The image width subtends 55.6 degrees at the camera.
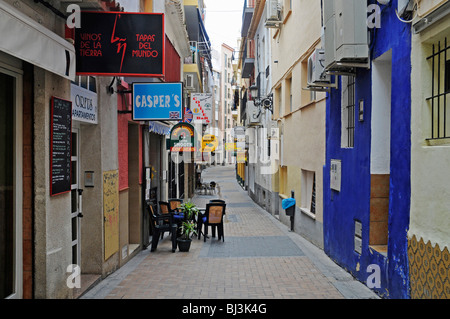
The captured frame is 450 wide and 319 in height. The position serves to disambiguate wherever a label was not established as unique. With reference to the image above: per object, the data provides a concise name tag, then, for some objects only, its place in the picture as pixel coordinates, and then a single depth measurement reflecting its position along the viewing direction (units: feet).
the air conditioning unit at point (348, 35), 21.02
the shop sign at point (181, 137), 46.16
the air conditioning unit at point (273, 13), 51.78
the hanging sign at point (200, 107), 70.13
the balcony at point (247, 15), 85.76
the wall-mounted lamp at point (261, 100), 63.05
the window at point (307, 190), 39.24
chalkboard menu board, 16.80
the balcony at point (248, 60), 92.54
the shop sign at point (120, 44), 19.29
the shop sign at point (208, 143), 118.32
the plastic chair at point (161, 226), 33.26
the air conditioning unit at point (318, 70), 27.37
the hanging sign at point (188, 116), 59.42
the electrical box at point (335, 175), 27.96
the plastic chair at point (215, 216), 37.99
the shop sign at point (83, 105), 20.79
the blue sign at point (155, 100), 28.63
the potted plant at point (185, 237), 33.12
